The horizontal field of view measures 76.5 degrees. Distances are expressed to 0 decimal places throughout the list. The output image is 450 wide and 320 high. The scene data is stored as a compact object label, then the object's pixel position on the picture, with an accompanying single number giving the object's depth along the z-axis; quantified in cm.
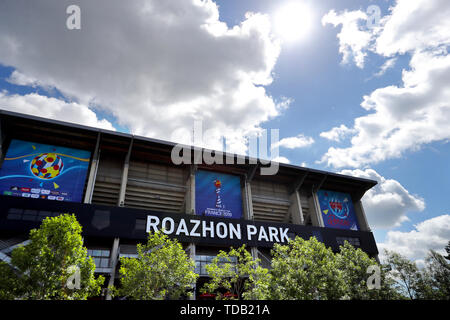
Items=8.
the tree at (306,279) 2256
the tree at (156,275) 2386
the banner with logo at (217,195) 4106
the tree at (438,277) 3338
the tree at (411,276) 3412
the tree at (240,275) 2325
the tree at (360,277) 2686
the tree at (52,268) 1921
